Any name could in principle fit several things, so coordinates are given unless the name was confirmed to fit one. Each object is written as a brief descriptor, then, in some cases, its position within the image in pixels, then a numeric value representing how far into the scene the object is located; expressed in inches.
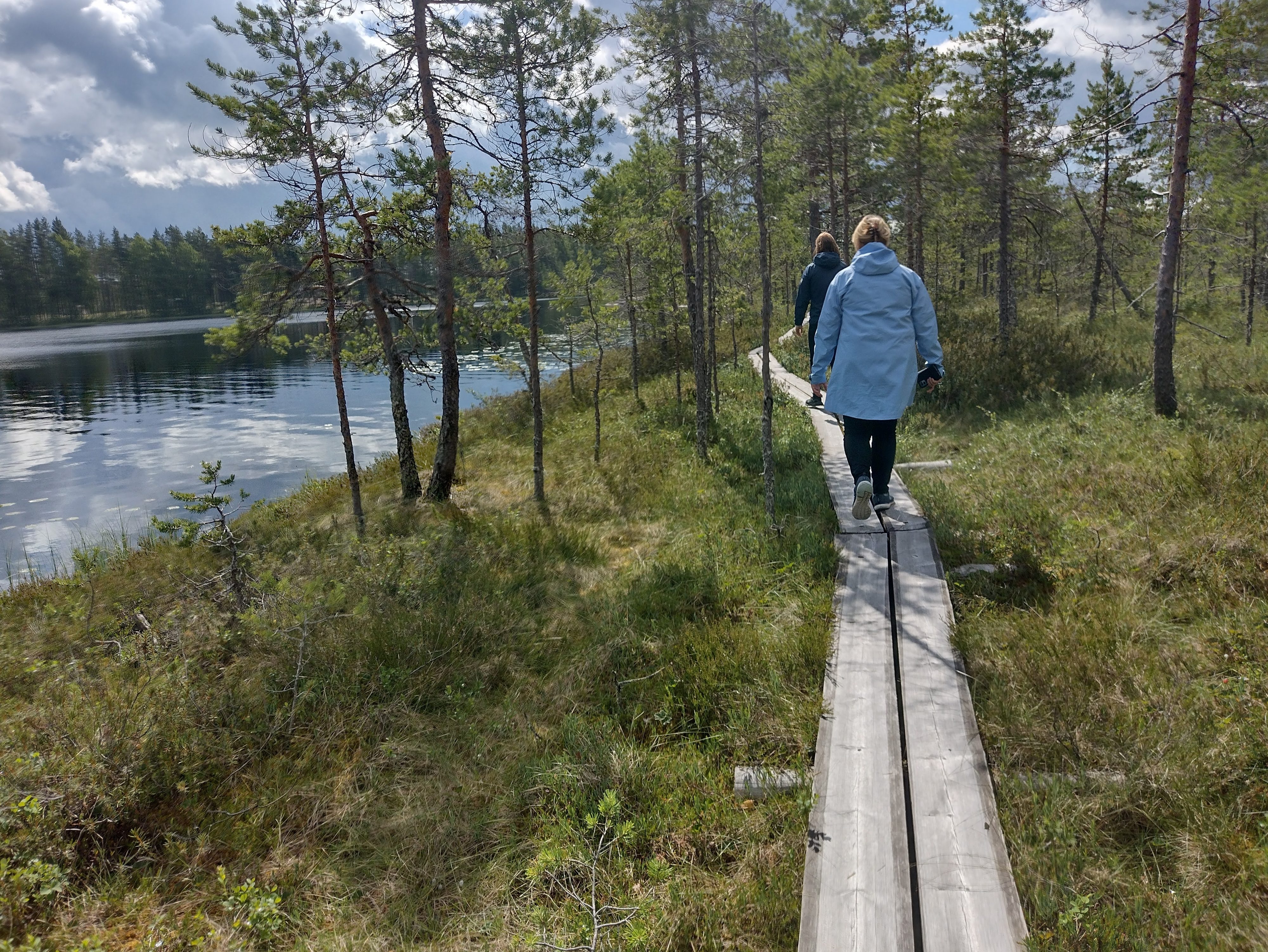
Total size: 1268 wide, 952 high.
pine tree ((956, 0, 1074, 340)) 757.3
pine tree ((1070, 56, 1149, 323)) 884.6
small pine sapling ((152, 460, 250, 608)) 225.0
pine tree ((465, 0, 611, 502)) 384.5
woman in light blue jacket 189.5
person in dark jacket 259.8
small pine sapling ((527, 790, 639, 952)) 91.8
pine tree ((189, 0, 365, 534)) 362.9
